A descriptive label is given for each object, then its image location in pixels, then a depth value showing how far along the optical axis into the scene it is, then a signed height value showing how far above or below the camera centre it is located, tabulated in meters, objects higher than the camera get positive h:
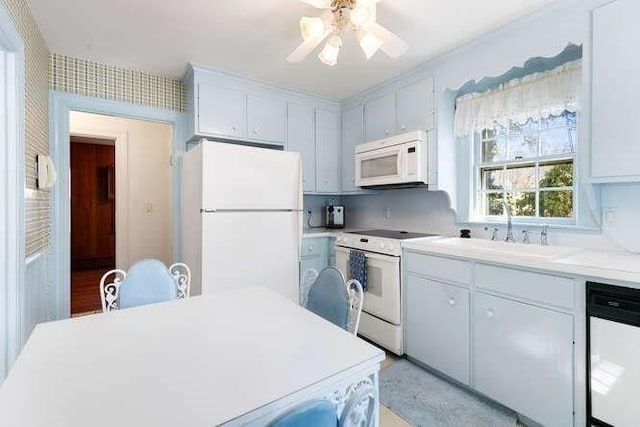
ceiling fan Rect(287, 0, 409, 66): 1.57 +0.97
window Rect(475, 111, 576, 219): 2.12 +0.33
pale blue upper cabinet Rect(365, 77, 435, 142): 2.59 +0.92
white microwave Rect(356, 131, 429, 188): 2.57 +0.45
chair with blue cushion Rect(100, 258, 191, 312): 1.68 -0.42
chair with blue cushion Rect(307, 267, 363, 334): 1.51 -0.45
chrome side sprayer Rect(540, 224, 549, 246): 2.11 -0.17
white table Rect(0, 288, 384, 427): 0.69 -0.44
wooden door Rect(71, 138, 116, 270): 5.82 +0.12
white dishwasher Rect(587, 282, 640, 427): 1.32 -0.63
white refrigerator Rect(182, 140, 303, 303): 2.29 -0.05
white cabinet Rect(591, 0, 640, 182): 1.56 +0.61
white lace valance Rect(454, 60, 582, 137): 1.98 +0.79
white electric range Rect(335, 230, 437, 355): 2.39 -0.59
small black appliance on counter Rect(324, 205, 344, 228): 3.76 -0.05
